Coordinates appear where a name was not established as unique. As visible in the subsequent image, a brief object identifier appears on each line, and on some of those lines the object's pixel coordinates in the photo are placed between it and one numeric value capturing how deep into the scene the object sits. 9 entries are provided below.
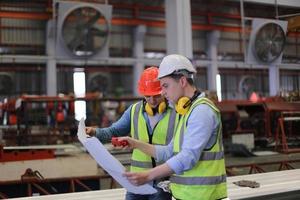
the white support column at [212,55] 13.32
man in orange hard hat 2.19
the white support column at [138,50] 12.56
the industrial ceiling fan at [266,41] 4.69
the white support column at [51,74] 11.42
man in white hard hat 1.56
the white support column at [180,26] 6.32
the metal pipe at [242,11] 5.88
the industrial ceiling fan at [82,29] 5.77
